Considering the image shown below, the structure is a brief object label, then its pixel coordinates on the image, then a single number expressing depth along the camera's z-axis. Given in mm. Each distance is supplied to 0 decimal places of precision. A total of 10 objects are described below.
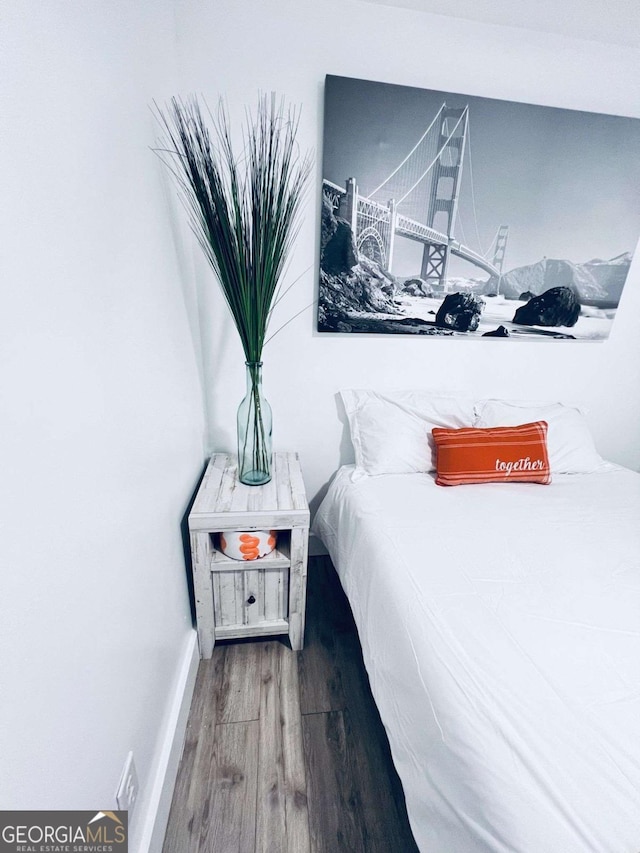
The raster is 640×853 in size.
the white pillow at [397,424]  1651
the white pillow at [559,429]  1748
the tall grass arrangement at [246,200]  1090
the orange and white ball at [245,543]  1314
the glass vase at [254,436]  1381
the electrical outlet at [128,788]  771
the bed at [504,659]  628
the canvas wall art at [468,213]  1416
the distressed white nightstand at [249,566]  1297
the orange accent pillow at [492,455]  1574
